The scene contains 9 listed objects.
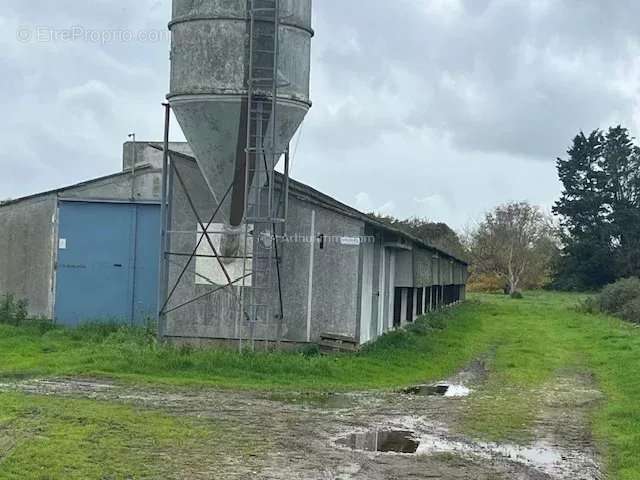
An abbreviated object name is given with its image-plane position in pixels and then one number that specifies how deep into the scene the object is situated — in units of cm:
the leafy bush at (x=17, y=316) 2281
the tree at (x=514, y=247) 7131
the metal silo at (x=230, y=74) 1866
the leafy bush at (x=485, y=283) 7325
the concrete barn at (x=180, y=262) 1997
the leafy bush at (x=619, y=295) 4212
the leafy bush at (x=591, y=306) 4488
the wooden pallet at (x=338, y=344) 1962
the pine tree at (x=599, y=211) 6769
